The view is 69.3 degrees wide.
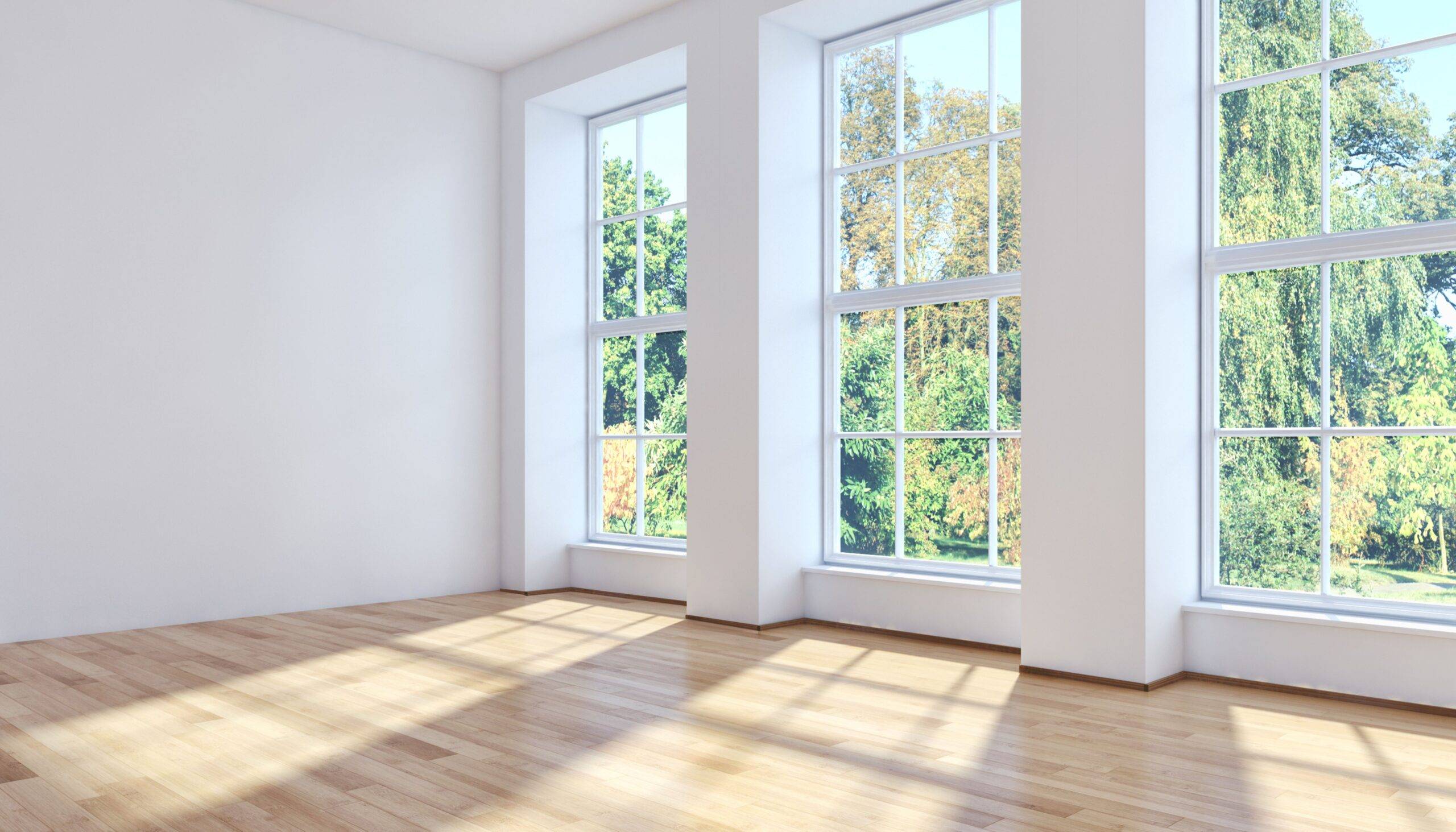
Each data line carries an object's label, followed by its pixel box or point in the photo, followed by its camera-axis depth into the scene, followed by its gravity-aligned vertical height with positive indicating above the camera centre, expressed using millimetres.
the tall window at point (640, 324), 7383 +692
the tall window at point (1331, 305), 4238 +475
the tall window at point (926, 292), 5551 +700
